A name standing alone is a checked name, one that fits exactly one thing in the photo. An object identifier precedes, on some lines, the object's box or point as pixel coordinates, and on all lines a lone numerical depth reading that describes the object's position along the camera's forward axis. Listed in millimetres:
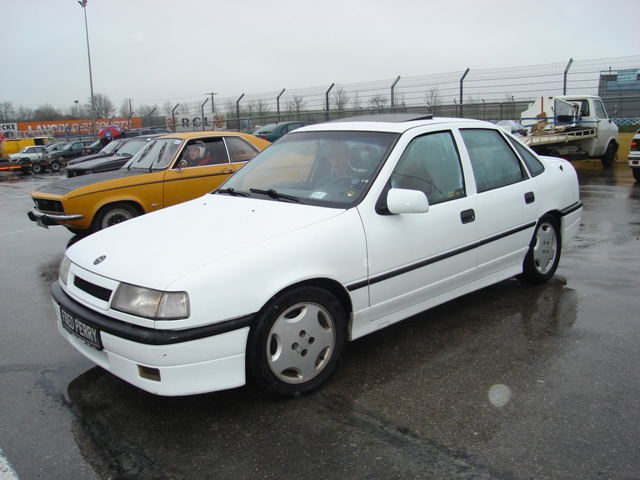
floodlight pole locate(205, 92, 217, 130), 26703
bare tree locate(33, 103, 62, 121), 74188
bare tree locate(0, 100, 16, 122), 73938
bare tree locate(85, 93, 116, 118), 69875
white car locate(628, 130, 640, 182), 12242
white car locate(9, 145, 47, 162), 26922
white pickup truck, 15375
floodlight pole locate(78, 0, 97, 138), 36791
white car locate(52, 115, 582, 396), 2857
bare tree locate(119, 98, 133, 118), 63062
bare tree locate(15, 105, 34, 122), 77188
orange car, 7426
